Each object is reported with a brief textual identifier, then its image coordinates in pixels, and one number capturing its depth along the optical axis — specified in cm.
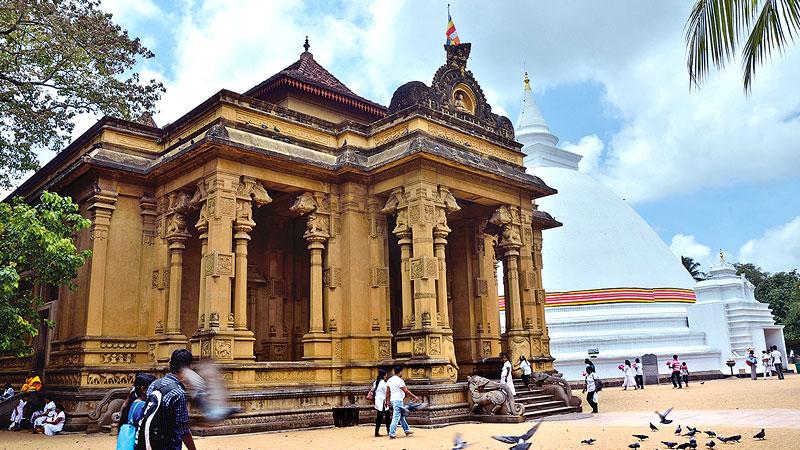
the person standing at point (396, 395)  1243
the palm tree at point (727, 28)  806
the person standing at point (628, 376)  2658
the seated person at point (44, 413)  1466
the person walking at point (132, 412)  592
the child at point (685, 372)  2750
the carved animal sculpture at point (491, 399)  1465
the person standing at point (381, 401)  1275
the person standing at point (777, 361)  2919
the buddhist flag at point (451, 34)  1920
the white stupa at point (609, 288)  3041
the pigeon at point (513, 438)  839
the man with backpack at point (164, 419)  575
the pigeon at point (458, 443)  806
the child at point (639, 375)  2688
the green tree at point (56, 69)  1625
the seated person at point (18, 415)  1611
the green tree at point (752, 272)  5784
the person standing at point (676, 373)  2622
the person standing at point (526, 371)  1698
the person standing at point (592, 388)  1670
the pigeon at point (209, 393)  609
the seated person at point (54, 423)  1443
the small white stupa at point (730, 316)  3212
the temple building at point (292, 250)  1491
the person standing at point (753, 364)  2878
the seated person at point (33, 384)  1638
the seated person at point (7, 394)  1704
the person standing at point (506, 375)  1557
